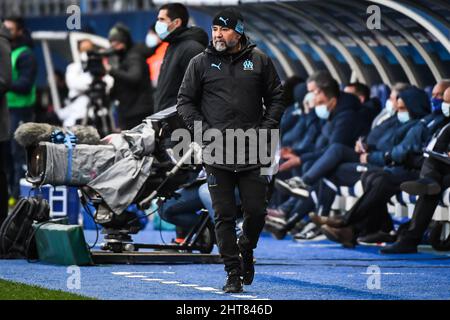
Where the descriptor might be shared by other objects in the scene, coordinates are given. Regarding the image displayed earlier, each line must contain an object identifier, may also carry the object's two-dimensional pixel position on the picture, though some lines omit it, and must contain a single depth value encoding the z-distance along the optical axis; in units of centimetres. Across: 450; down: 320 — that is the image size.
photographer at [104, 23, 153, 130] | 1767
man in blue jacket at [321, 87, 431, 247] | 1523
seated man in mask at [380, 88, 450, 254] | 1442
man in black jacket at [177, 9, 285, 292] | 1092
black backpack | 1369
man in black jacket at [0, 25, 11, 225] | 1424
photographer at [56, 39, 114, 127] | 2400
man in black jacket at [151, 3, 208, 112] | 1384
